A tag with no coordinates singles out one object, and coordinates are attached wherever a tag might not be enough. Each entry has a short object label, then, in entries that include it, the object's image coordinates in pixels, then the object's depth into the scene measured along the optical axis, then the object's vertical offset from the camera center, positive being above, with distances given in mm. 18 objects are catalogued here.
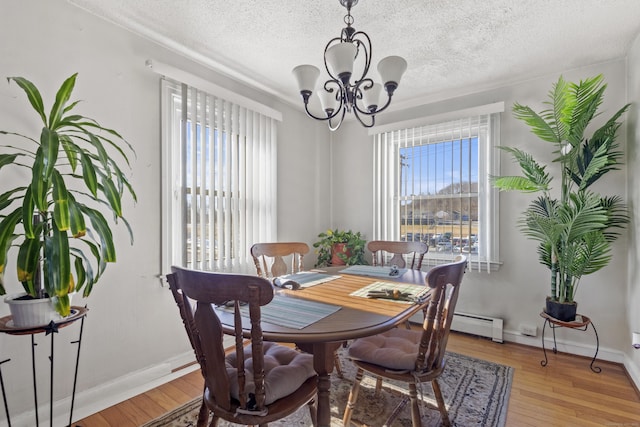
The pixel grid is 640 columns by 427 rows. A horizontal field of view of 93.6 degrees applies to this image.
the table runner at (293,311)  1184 -420
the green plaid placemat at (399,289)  1562 -423
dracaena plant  1224 -4
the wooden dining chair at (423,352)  1285 -680
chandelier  1492 +746
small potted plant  3291 -378
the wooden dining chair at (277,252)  2198 -291
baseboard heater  2768 -1050
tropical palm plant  2168 +151
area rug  1682 -1157
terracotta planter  3299 -411
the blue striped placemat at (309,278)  1871 -425
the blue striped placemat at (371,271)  2137 -417
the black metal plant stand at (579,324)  2193 -799
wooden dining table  1074 -427
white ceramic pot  1271 -418
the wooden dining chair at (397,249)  2443 -285
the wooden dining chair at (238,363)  975 -535
